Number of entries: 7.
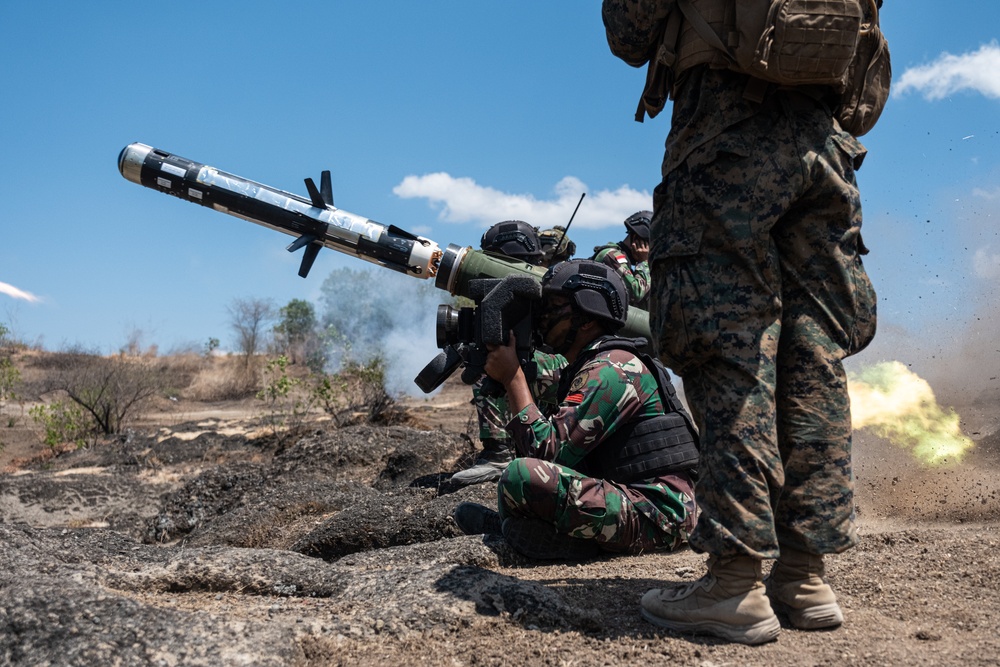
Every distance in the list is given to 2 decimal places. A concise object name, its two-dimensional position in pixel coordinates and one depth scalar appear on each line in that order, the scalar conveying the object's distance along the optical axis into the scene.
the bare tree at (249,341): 25.10
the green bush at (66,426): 12.21
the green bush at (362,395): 11.88
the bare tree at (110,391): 13.38
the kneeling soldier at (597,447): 3.44
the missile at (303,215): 6.96
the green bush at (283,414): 12.09
